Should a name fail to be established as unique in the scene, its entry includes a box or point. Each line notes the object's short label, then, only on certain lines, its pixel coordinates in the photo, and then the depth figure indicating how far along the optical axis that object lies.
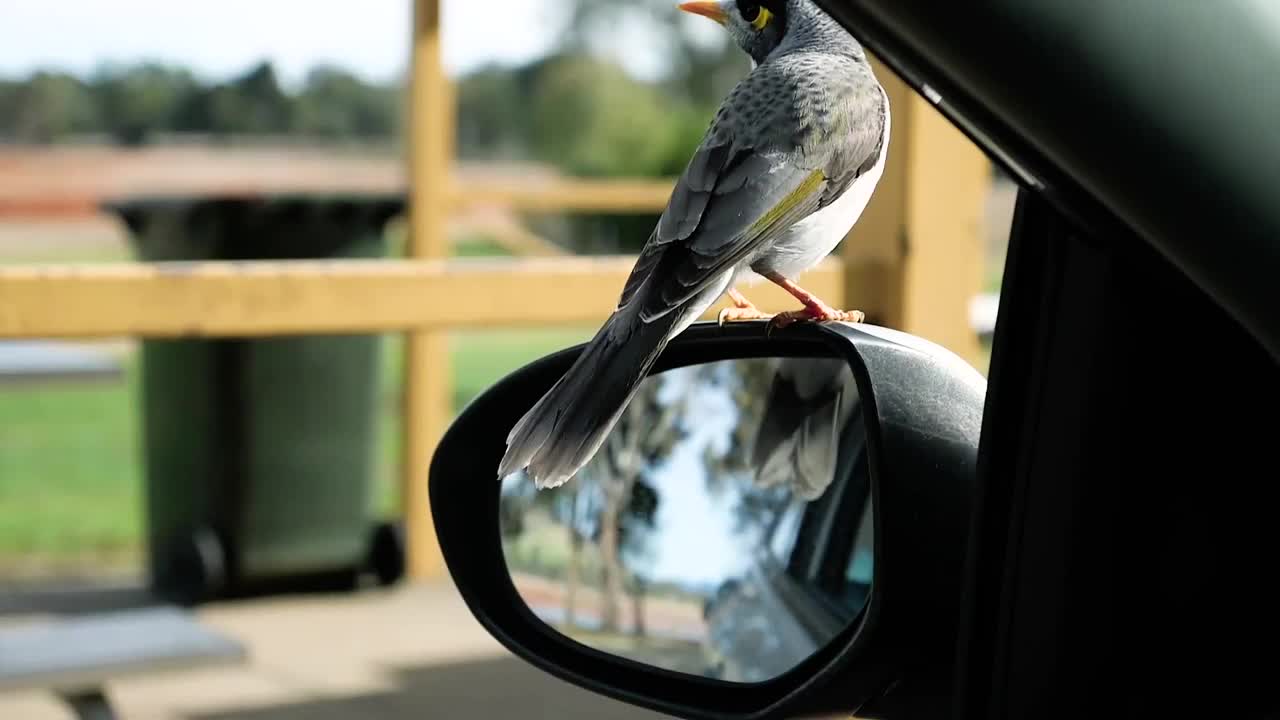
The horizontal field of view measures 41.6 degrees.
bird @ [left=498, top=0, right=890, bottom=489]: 1.26
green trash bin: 5.20
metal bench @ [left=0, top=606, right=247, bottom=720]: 3.38
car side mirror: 0.90
